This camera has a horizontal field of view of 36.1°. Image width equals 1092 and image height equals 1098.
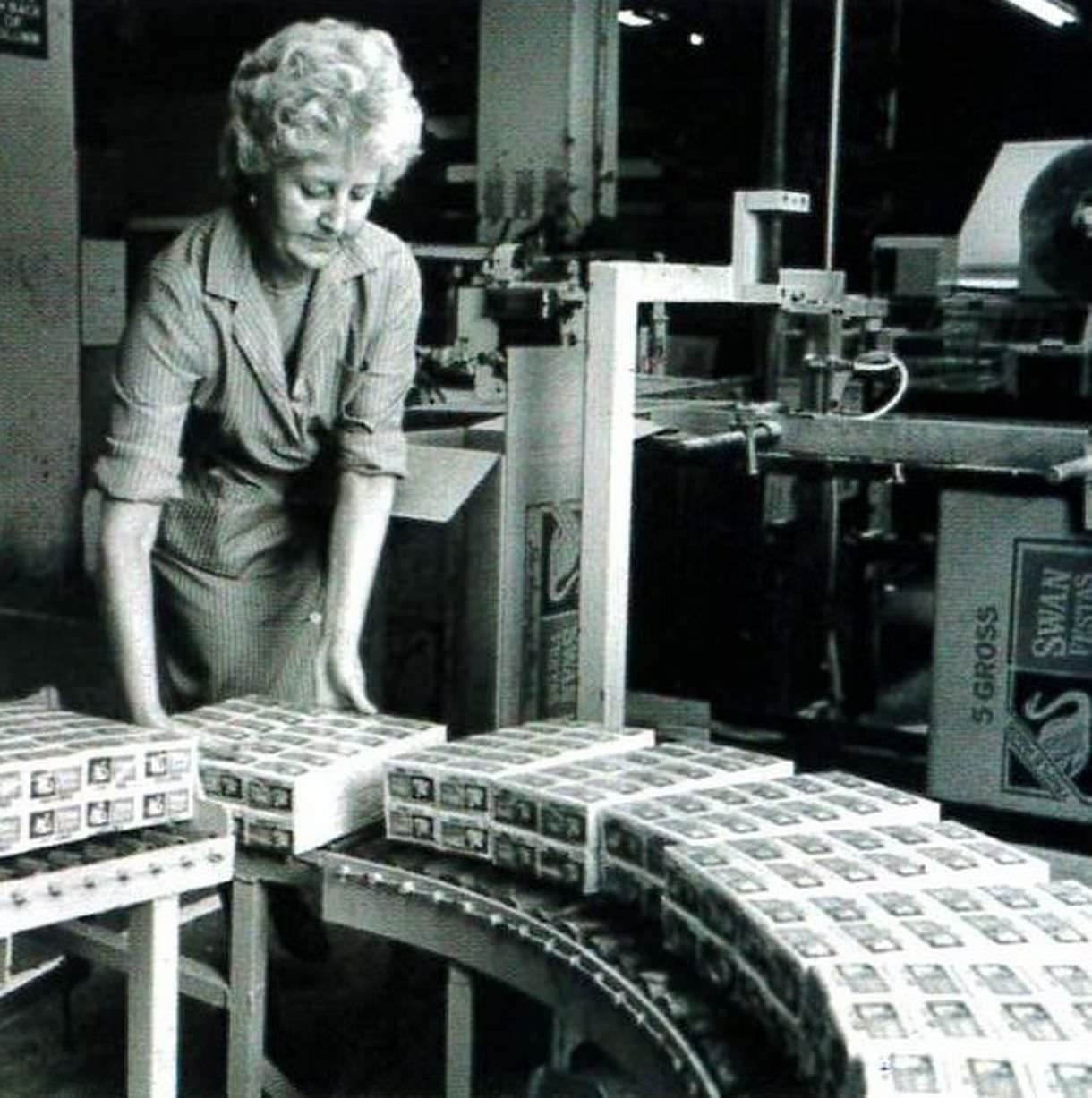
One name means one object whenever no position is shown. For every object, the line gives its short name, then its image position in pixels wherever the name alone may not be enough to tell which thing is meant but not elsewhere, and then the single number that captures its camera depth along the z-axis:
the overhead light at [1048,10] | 5.63
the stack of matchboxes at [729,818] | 1.91
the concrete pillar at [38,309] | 6.68
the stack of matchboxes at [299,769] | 2.14
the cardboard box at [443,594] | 2.98
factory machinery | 2.76
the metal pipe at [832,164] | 3.88
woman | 2.29
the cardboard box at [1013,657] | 3.61
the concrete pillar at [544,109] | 6.94
